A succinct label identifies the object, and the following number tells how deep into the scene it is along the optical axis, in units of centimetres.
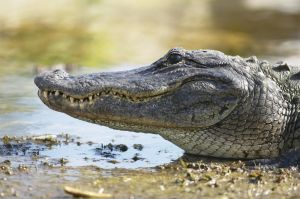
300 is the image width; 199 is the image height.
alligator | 1294
